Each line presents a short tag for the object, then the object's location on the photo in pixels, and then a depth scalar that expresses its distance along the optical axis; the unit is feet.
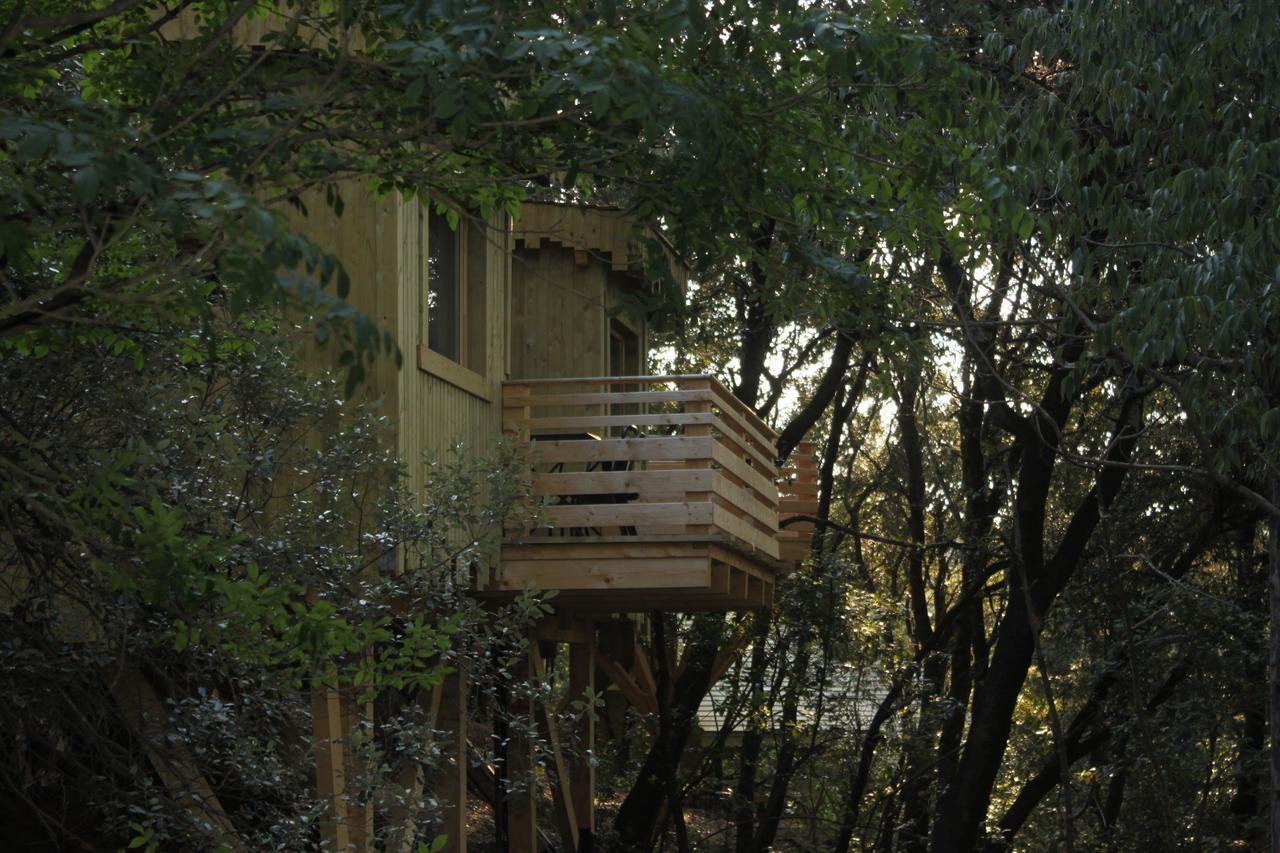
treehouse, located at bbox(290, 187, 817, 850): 34.47
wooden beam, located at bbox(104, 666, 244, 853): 25.08
